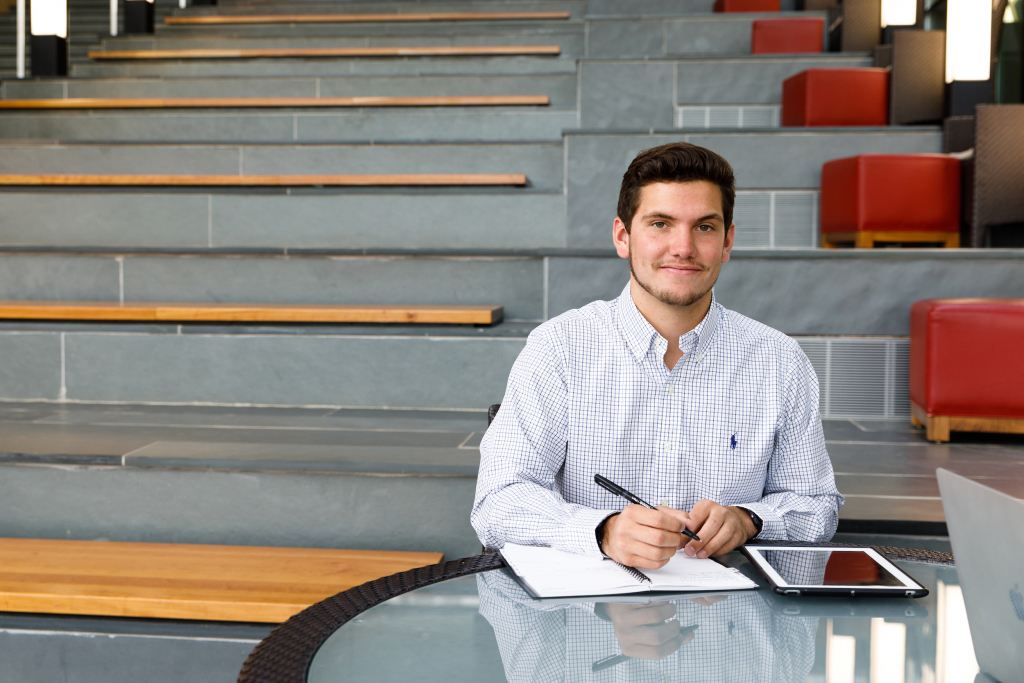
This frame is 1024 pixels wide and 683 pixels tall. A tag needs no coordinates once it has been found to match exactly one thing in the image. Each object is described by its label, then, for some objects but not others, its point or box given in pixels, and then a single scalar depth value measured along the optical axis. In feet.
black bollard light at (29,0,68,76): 14.90
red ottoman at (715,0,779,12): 15.24
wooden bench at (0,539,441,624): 5.02
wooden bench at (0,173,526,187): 10.55
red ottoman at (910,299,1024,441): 7.12
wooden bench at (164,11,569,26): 16.53
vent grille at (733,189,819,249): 10.67
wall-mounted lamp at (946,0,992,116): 11.49
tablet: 2.85
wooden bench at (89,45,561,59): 14.73
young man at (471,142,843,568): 4.18
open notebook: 2.87
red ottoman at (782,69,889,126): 11.79
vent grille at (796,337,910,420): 8.30
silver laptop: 1.89
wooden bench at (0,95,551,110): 12.78
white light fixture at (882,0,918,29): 13.55
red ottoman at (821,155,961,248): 9.95
